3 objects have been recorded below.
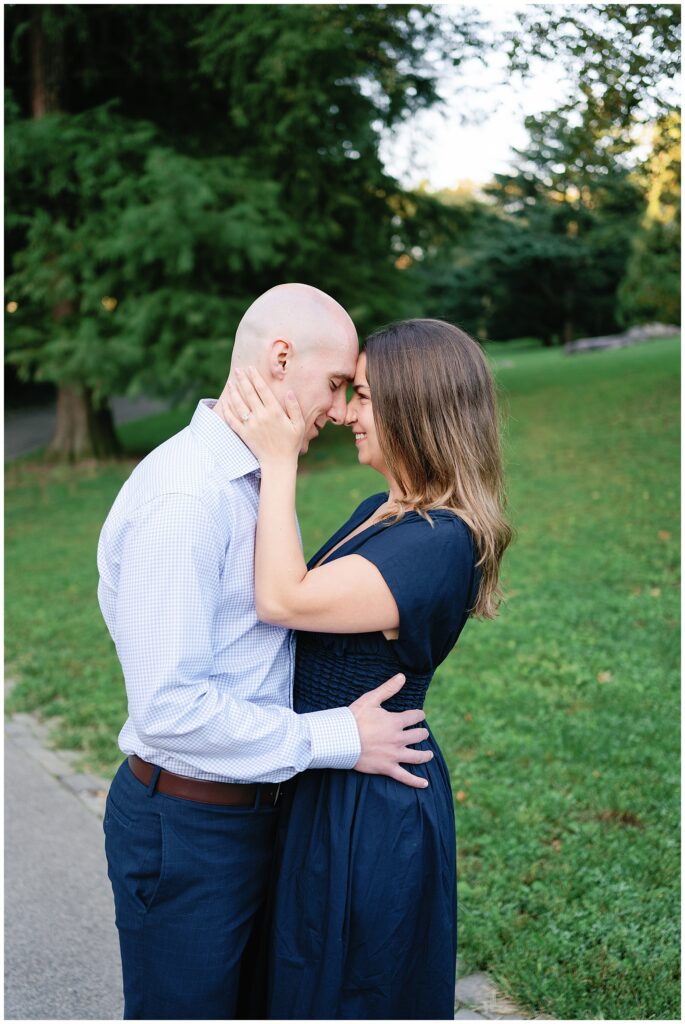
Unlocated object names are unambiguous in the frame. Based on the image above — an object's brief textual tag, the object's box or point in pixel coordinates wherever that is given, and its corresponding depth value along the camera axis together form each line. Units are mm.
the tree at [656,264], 19891
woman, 2096
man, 1953
